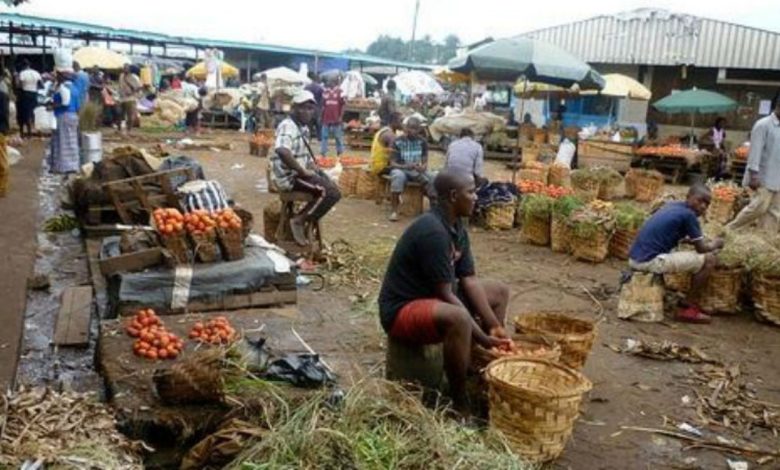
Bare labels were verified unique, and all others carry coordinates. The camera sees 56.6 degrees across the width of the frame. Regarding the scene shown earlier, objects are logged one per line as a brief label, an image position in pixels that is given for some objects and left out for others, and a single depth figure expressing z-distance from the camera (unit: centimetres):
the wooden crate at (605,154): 1823
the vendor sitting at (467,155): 1006
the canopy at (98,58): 2433
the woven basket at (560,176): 1391
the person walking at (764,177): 856
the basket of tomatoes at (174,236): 598
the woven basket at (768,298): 689
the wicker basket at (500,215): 1048
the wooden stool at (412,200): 1093
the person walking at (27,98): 1697
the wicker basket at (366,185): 1230
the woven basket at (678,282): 746
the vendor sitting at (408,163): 1085
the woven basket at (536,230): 956
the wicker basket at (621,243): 903
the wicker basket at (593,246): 880
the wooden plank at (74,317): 549
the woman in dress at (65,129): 1211
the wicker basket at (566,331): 471
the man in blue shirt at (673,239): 661
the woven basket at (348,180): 1260
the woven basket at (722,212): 1176
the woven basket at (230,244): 624
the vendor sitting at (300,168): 766
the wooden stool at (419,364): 429
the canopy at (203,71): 2941
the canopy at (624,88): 1808
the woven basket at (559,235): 915
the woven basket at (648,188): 1384
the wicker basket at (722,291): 704
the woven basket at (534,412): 372
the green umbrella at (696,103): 1747
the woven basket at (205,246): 611
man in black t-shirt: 408
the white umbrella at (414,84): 2808
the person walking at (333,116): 1708
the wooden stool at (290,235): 790
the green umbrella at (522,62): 1163
